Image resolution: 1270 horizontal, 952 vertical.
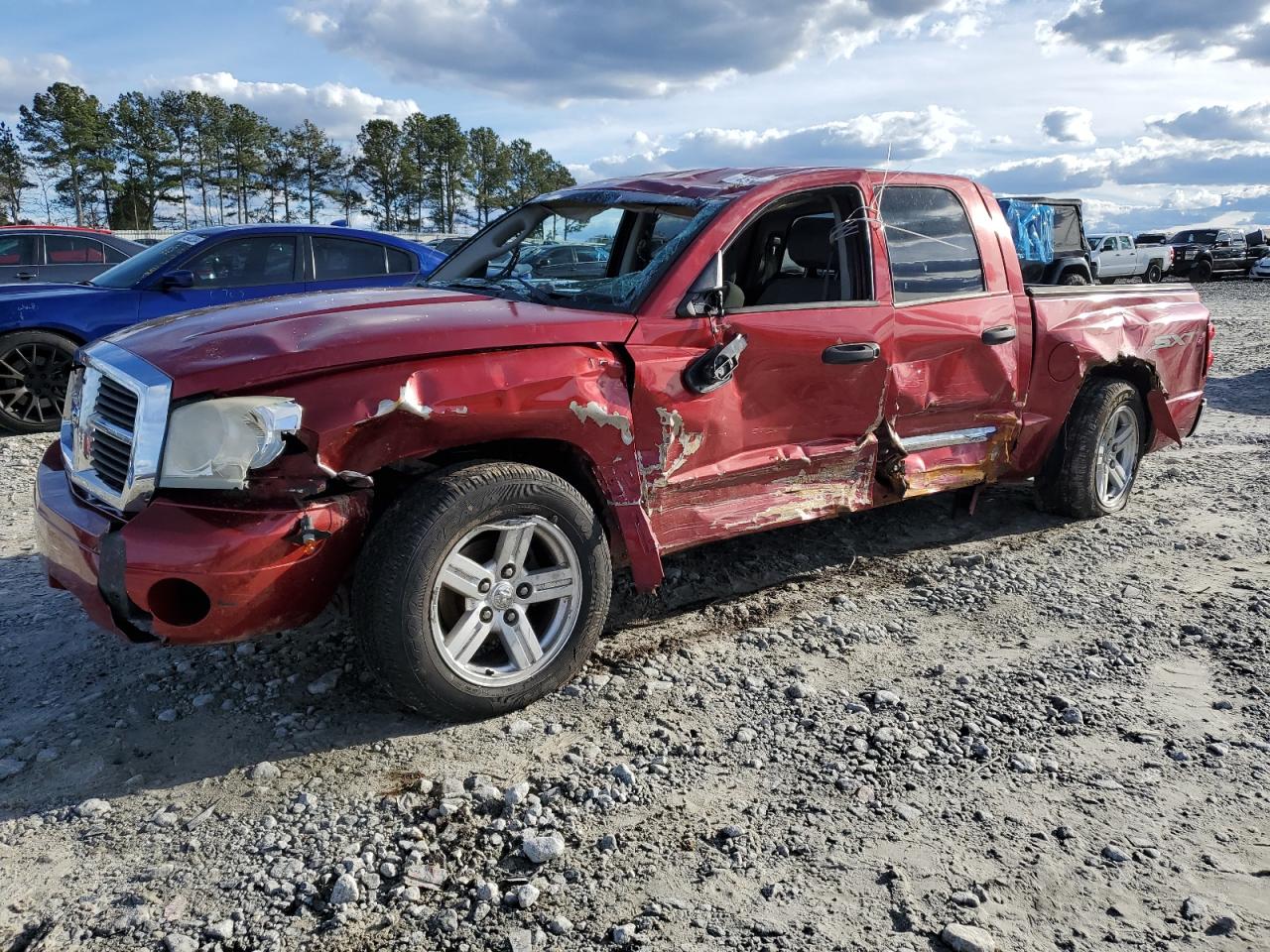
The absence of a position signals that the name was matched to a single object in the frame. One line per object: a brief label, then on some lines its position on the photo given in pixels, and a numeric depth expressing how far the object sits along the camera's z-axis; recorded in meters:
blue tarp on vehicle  18.88
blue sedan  7.27
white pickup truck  29.50
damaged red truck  2.84
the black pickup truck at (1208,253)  34.81
